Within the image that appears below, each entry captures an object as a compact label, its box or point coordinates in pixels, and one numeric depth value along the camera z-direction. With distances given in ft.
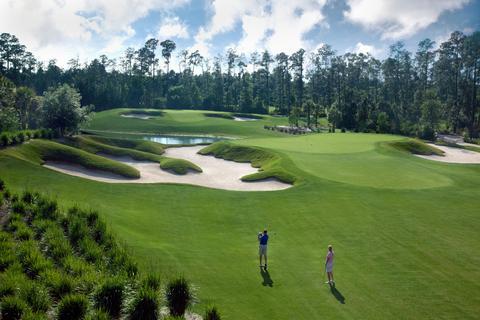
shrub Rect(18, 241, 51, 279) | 46.93
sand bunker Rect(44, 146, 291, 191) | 119.24
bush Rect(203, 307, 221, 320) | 40.22
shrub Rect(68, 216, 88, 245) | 59.52
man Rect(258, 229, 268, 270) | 61.36
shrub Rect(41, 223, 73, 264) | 52.54
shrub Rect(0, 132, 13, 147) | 120.05
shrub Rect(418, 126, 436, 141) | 260.79
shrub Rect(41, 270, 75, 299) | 42.42
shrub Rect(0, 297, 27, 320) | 37.76
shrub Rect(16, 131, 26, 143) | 126.38
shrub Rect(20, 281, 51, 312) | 39.66
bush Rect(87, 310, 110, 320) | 37.54
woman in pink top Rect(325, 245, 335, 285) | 57.41
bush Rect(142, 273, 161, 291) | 43.12
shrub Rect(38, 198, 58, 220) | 67.25
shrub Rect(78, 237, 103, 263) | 53.31
